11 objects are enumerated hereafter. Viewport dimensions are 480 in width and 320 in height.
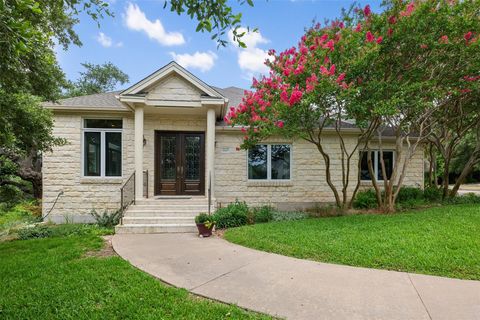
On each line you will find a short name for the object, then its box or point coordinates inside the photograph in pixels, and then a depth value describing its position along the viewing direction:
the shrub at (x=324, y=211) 8.47
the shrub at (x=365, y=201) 9.30
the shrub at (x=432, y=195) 10.11
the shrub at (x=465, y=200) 9.61
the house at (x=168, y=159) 8.20
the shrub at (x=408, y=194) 9.73
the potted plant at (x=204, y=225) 6.29
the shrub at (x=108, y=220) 7.82
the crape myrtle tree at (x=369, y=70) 6.40
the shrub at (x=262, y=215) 7.74
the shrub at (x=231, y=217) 7.23
